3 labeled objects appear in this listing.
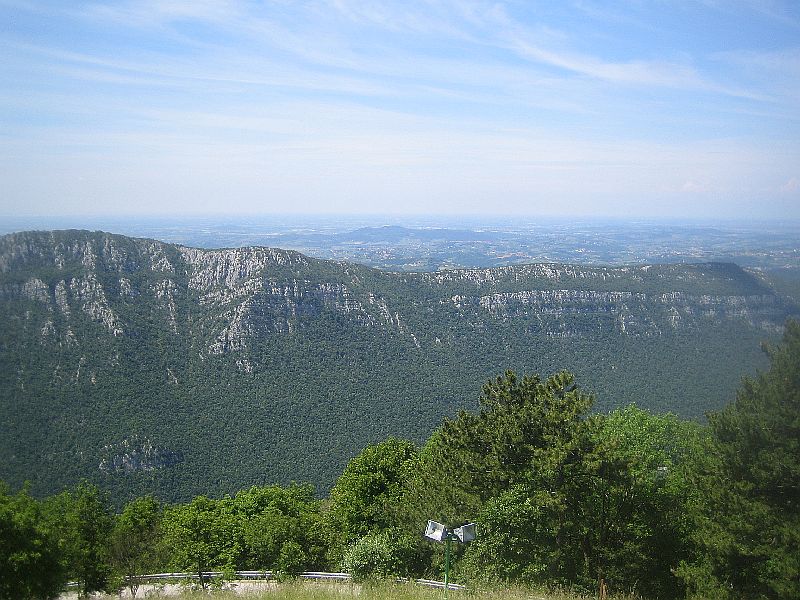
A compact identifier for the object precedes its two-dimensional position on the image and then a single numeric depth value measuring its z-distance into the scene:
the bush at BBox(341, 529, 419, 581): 18.84
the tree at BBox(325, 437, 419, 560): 26.25
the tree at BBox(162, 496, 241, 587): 24.37
